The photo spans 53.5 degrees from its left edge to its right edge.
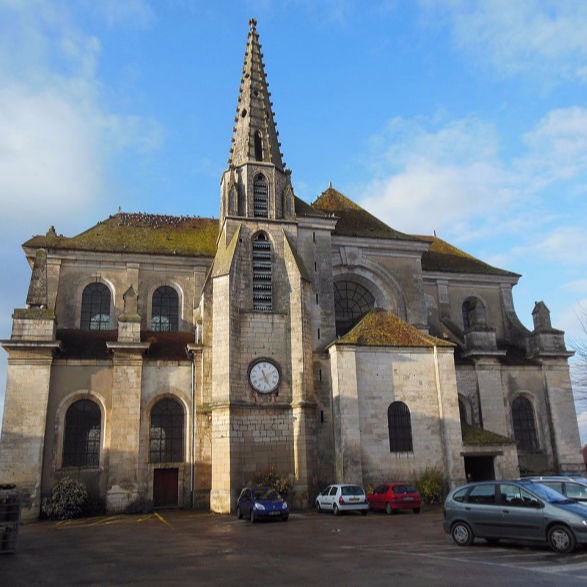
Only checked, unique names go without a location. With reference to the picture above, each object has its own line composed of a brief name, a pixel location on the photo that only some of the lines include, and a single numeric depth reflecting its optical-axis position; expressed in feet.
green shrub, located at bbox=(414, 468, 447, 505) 70.23
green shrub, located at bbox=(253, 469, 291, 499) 69.41
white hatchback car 61.00
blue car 57.11
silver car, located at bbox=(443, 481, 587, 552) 33.81
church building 72.43
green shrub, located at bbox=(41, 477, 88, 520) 69.00
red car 61.36
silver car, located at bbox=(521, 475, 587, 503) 42.27
